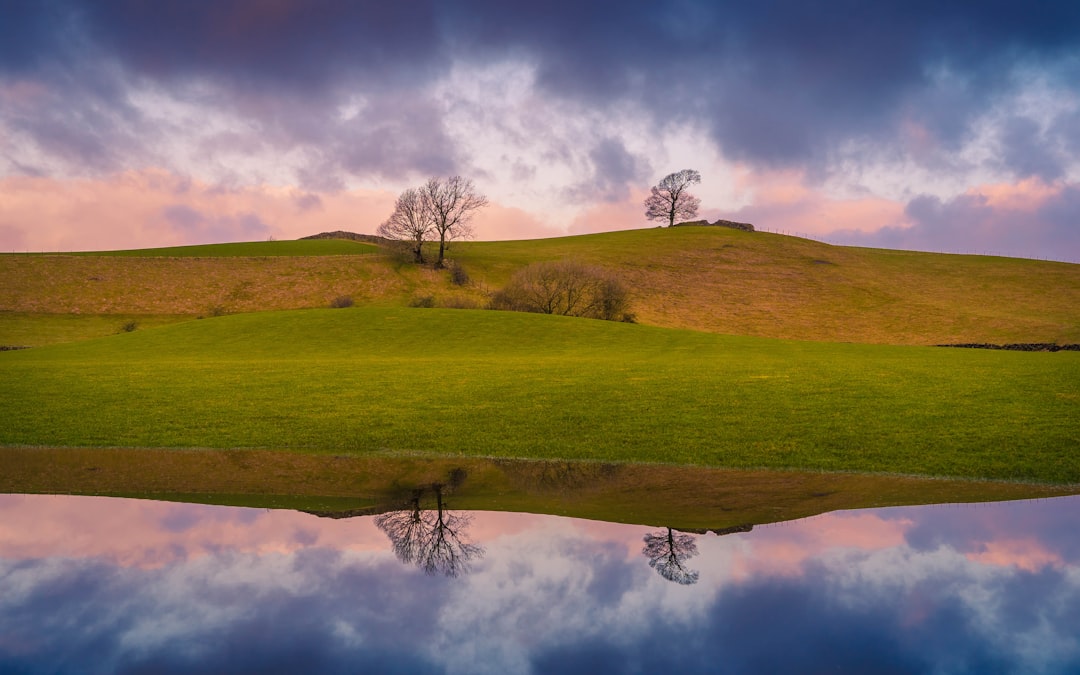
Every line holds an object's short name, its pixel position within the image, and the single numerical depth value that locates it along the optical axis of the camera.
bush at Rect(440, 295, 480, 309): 70.75
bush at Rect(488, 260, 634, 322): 69.62
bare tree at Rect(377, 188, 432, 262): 89.88
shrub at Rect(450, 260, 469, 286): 87.25
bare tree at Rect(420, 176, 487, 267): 90.25
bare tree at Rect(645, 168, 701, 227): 142.25
